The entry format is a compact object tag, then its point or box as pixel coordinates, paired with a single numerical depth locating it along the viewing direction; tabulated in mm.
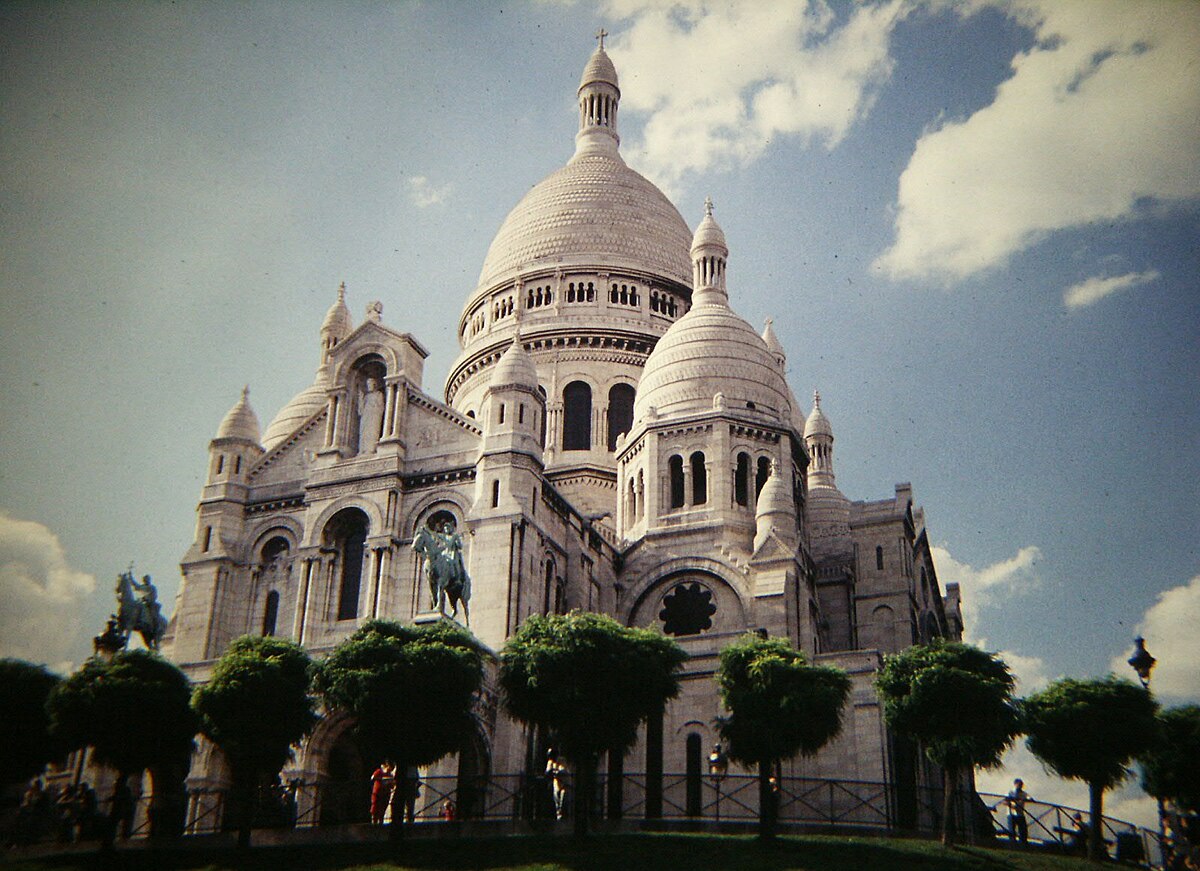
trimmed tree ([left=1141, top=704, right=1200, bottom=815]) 42969
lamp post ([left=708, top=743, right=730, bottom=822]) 41188
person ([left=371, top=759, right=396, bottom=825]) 39312
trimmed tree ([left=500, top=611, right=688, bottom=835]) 37812
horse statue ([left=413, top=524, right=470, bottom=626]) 45719
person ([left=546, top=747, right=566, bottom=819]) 39562
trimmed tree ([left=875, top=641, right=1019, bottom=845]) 38531
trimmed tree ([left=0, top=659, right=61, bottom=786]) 41812
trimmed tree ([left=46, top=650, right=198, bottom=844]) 39500
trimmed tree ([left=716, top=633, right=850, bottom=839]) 37969
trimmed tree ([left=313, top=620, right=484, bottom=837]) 37562
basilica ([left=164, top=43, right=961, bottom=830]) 49312
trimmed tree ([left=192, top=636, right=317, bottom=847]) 38312
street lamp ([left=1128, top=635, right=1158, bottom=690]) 34469
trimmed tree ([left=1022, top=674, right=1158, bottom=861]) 39844
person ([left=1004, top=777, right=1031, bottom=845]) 39531
